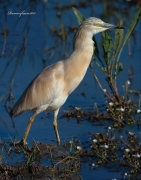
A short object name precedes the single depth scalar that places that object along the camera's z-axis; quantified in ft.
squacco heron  39.93
